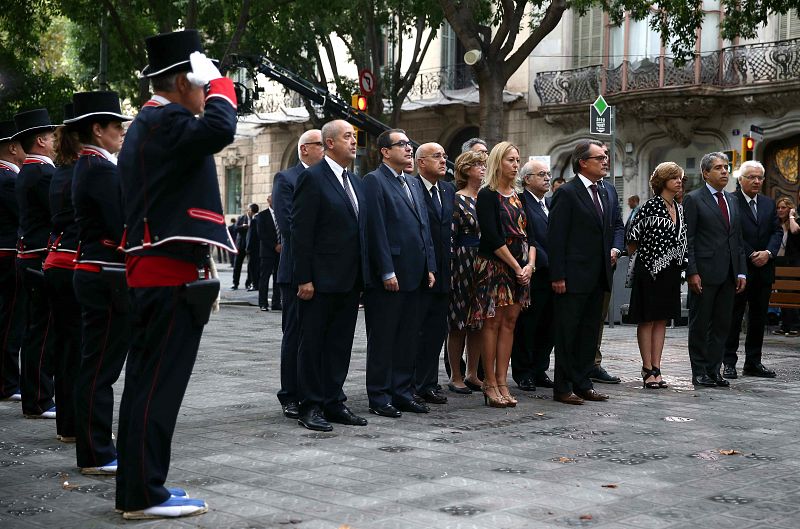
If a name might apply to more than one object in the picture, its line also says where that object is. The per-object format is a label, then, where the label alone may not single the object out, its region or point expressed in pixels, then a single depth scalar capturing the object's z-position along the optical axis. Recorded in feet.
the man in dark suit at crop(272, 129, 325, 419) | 28.04
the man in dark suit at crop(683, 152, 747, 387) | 34.81
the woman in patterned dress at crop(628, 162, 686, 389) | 34.12
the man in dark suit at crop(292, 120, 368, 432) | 26.21
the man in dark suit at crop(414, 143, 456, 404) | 29.94
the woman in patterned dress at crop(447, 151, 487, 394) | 30.71
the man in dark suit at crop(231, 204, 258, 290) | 92.32
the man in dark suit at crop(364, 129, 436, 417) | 27.76
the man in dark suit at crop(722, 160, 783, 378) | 37.50
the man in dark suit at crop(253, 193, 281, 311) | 63.16
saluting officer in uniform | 17.06
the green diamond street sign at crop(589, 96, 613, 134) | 59.31
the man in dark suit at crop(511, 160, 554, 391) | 33.58
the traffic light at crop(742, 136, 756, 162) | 70.95
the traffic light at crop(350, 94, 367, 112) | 71.56
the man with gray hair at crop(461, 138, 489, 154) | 31.91
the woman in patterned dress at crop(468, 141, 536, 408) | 29.66
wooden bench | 49.60
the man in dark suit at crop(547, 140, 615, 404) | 30.55
